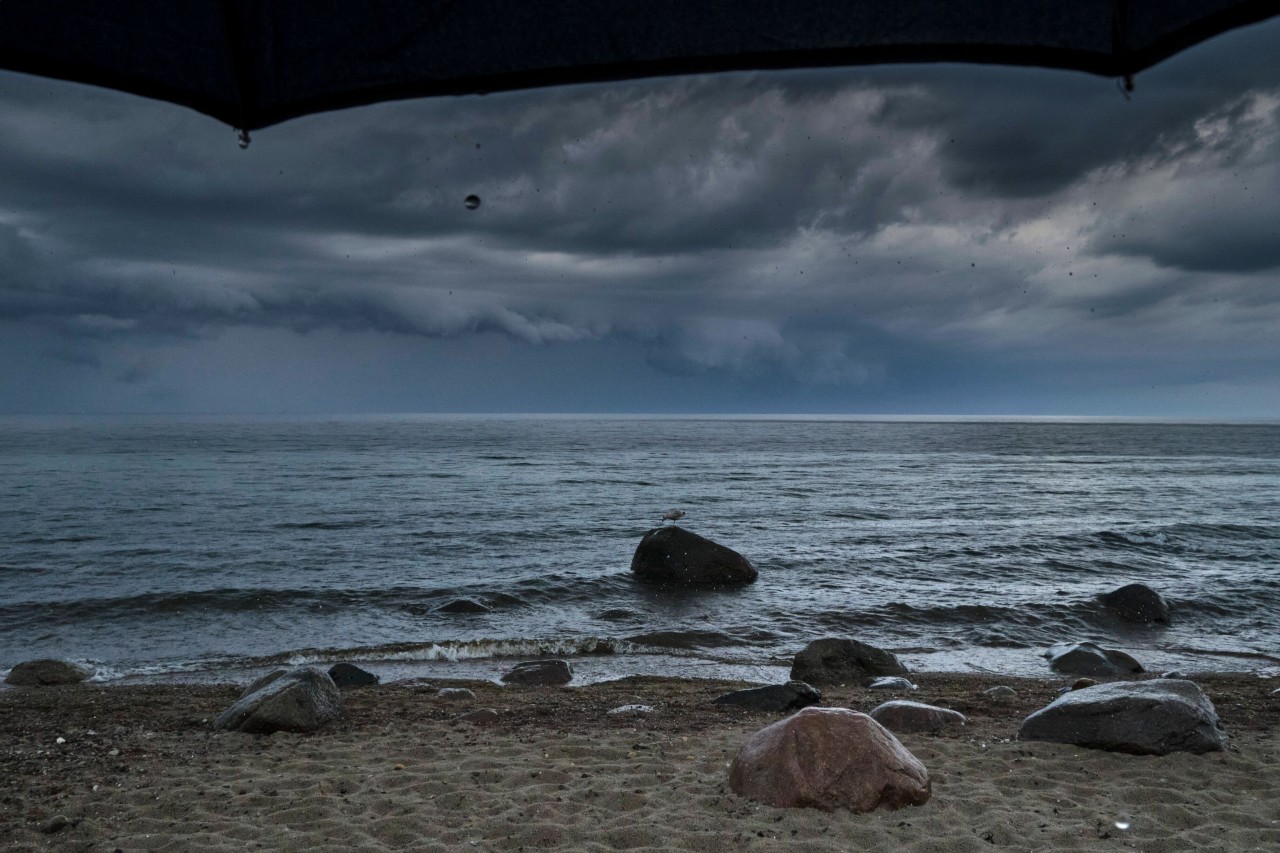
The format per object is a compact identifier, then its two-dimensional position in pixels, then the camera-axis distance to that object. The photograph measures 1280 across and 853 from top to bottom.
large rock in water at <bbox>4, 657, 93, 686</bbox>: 10.77
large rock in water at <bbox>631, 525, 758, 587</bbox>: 17.38
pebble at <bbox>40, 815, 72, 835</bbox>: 5.27
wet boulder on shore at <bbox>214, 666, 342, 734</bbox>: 7.82
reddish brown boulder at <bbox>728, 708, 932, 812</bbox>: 5.48
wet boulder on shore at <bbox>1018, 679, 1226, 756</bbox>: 6.68
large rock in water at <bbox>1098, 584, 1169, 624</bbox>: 14.76
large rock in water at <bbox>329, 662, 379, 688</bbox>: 10.40
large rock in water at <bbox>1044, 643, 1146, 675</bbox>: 11.38
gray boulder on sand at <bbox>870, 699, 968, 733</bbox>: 7.70
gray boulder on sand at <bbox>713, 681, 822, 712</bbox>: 8.95
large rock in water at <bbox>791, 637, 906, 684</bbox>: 10.69
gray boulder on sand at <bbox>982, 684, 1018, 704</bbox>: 9.12
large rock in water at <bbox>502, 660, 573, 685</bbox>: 10.79
